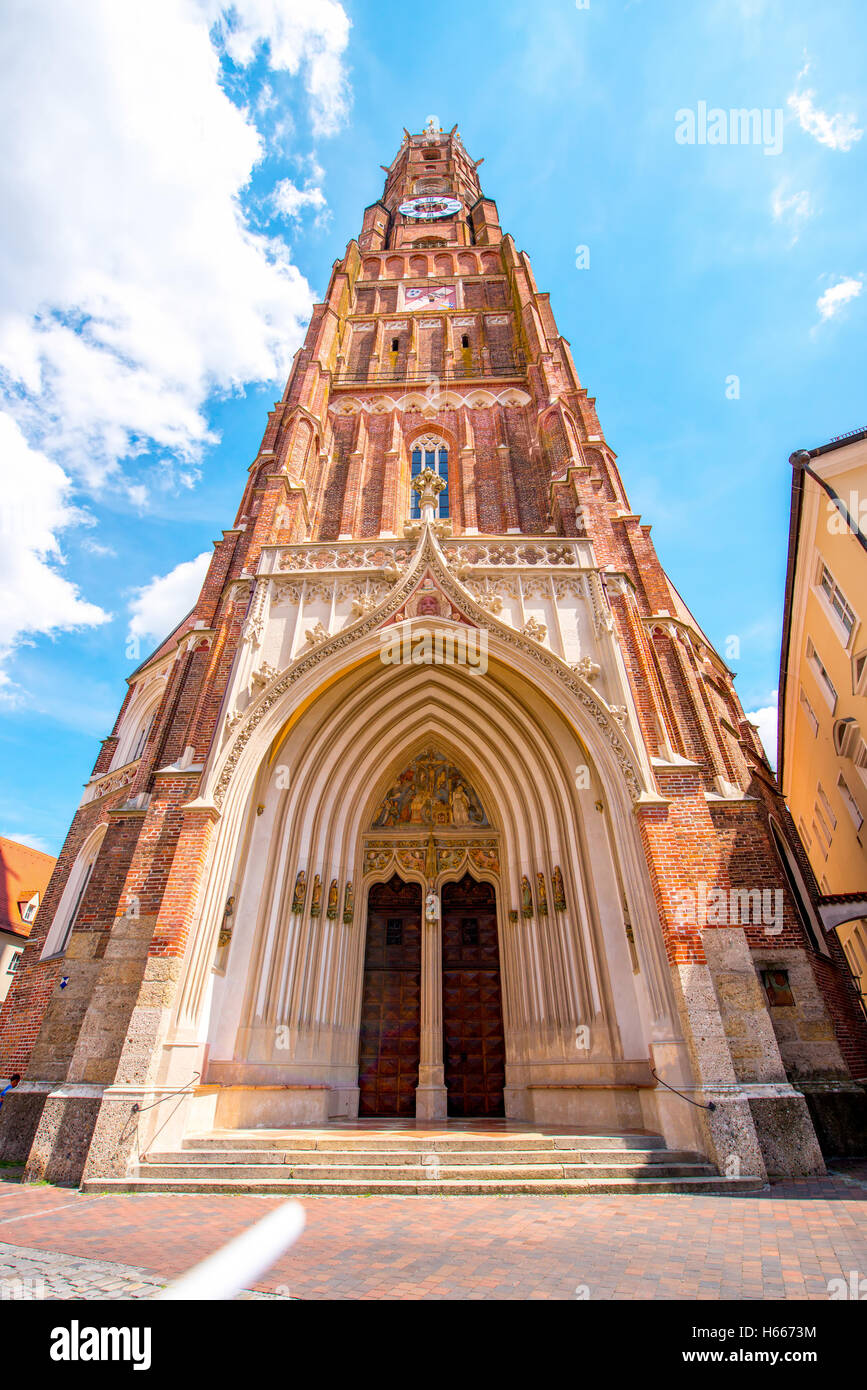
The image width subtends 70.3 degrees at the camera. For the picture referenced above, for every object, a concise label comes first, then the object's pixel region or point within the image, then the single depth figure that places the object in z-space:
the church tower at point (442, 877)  7.75
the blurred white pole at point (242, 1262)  3.36
